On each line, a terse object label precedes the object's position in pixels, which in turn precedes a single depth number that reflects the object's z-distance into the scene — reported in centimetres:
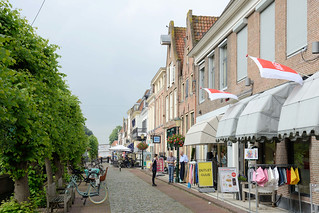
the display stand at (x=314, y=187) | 820
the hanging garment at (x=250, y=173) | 1191
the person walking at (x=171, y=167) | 2299
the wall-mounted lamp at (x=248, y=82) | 1502
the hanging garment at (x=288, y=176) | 1123
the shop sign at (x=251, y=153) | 1229
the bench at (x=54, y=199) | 1122
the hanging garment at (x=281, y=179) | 1113
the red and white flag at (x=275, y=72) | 936
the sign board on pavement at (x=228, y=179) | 1354
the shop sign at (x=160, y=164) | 3157
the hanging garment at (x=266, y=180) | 1112
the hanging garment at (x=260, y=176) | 1108
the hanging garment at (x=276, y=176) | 1100
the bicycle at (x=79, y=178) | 2136
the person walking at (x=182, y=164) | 2184
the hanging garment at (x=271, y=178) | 1101
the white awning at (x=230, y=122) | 1304
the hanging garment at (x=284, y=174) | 1116
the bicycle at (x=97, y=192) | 1405
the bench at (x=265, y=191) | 1209
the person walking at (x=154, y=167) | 2154
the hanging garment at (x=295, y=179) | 1106
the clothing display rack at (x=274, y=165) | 1129
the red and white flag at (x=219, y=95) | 1524
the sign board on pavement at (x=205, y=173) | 1633
